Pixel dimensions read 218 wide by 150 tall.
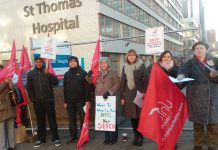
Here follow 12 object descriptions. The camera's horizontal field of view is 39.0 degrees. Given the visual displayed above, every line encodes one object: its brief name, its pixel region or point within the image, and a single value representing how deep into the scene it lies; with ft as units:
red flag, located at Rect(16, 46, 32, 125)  24.79
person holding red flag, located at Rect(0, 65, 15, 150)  21.59
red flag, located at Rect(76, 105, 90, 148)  22.15
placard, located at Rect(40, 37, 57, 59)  23.08
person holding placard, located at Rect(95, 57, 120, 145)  21.27
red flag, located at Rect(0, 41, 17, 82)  22.48
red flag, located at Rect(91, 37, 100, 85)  22.54
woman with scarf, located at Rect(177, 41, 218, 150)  17.16
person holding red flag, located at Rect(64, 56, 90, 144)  22.52
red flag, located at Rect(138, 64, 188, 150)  16.92
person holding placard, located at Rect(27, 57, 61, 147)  22.52
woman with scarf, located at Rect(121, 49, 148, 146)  20.20
